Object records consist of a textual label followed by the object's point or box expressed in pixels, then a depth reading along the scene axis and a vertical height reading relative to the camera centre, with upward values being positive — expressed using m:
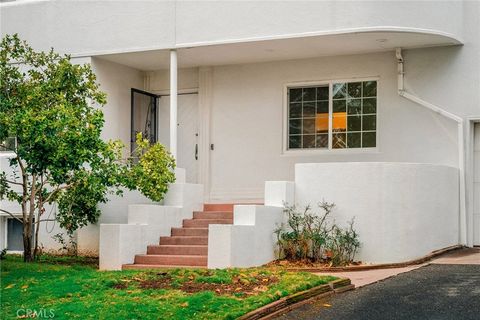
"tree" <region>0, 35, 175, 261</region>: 14.51 +0.63
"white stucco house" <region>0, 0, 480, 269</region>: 15.73 +1.45
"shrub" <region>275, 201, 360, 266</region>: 15.35 -1.13
